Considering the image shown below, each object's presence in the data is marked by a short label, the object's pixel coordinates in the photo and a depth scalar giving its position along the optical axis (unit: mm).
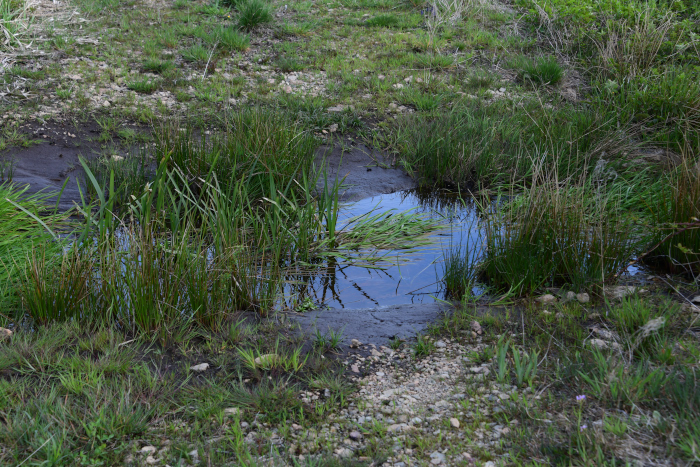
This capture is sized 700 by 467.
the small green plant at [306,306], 3092
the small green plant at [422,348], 2615
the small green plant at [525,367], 2199
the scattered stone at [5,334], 2498
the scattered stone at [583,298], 2891
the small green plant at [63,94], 5938
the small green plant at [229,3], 8722
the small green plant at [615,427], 1782
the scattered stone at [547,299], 2950
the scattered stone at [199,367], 2408
